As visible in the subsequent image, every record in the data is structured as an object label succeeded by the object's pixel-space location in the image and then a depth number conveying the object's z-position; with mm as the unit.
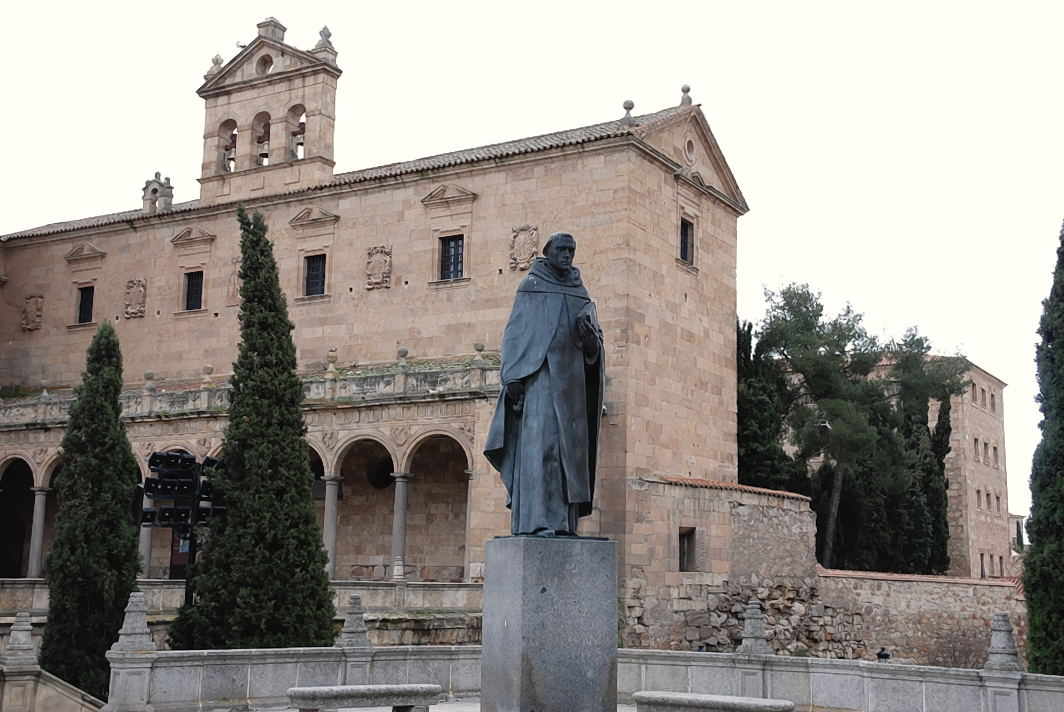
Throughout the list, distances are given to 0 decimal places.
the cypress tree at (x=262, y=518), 16953
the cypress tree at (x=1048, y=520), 14969
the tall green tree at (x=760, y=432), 30828
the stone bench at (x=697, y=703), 8867
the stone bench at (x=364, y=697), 9820
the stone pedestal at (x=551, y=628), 8008
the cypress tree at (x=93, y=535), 16609
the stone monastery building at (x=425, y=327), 24812
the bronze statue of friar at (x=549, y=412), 8406
